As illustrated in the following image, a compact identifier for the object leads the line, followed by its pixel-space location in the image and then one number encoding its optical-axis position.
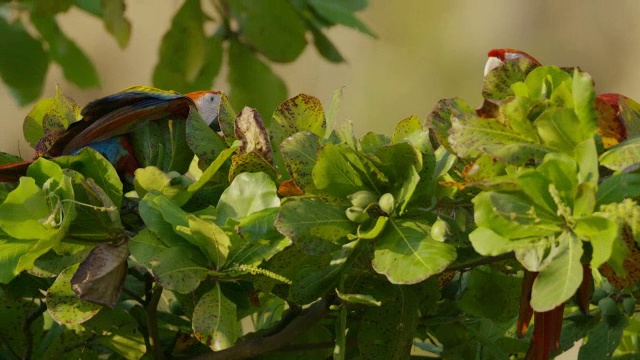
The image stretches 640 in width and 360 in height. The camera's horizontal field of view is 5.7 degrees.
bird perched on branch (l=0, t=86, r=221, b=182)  11.52
